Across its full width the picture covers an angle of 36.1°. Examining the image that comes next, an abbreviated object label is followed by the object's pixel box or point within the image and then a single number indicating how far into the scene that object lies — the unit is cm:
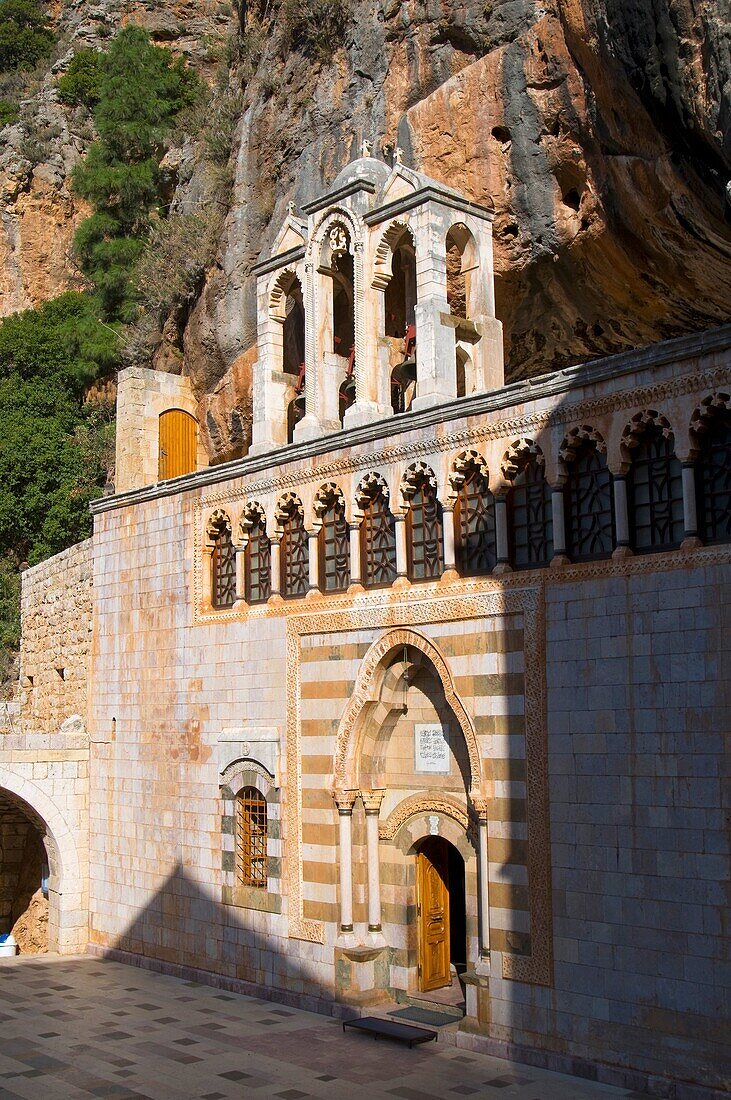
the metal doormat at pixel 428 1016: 1168
